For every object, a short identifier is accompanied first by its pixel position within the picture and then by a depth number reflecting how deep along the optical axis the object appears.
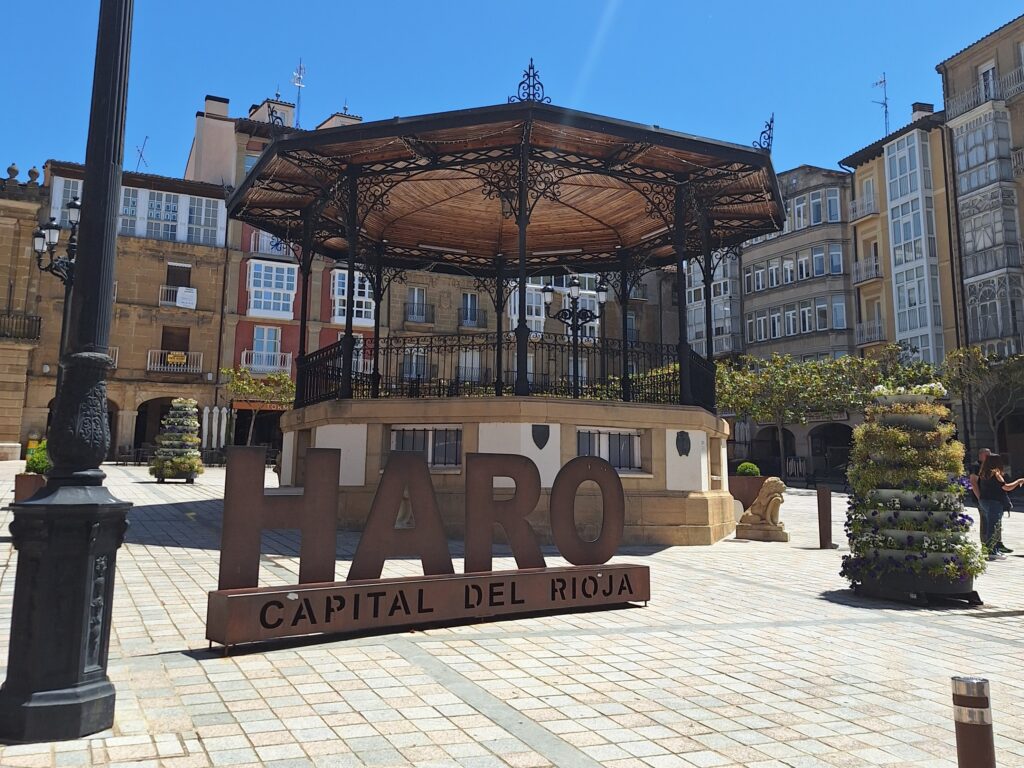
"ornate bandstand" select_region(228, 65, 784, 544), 13.08
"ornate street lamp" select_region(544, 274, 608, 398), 19.03
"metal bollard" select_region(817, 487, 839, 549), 14.52
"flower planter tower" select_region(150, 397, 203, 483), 25.64
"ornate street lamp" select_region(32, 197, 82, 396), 15.31
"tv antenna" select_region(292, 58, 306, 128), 49.75
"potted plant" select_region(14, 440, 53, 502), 13.34
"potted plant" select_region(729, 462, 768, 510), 19.56
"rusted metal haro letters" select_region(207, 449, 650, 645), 6.17
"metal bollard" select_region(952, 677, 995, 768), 2.75
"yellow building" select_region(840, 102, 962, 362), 40.50
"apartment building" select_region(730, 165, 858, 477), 46.41
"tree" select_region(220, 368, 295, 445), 41.12
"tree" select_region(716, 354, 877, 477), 36.50
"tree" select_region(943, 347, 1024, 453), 32.84
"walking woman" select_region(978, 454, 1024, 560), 12.73
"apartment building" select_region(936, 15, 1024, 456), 36.81
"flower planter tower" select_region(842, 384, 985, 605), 8.76
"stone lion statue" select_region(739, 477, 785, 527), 15.02
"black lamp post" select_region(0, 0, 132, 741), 4.05
